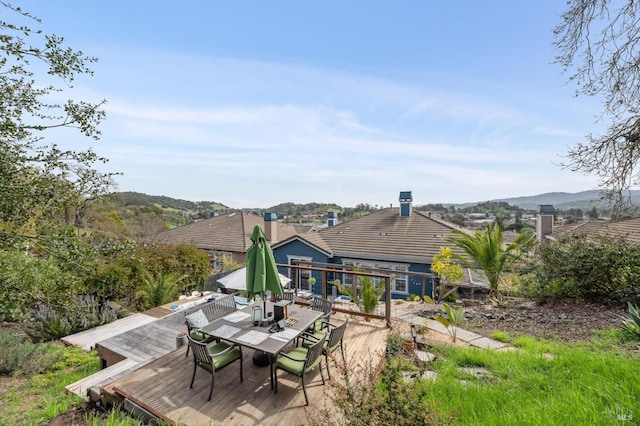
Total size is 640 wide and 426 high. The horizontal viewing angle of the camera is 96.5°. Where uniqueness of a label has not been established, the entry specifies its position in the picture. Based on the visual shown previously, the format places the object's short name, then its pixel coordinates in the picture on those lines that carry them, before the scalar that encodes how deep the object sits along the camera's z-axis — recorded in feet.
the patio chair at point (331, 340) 13.21
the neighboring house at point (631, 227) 36.63
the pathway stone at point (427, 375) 12.59
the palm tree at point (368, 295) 22.03
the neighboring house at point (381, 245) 48.35
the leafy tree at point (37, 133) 10.92
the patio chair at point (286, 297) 20.47
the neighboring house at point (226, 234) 63.11
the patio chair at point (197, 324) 15.47
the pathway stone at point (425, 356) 14.68
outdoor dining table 12.68
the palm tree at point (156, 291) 28.27
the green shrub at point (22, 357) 16.56
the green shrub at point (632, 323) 15.80
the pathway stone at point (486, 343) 17.06
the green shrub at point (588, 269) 22.26
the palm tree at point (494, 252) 28.66
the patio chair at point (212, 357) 12.14
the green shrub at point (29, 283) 10.72
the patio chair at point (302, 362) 11.79
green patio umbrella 14.75
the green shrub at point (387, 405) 6.45
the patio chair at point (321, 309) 16.34
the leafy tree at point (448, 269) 28.45
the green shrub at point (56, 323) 21.85
